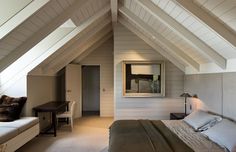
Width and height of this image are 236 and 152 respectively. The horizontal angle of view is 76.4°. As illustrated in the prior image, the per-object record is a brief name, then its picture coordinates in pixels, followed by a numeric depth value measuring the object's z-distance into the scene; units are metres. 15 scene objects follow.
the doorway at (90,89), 6.20
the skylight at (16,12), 1.82
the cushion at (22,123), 2.66
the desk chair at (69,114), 3.88
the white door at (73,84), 4.89
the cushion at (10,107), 2.87
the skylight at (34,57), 3.09
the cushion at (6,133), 2.28
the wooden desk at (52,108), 3.44
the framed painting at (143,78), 4.02
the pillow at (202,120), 2.33
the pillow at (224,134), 1.73
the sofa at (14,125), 2.37
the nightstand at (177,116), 3.48
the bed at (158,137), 1.71
